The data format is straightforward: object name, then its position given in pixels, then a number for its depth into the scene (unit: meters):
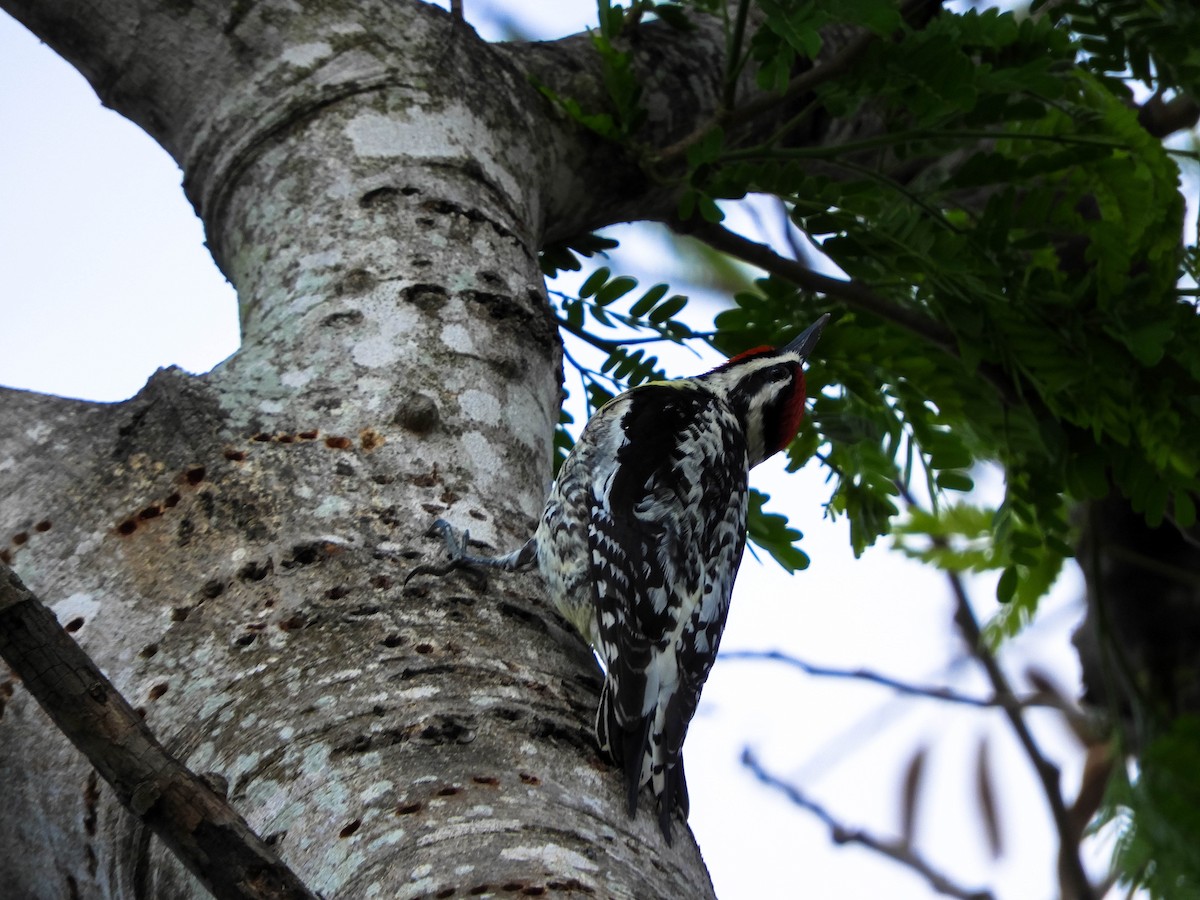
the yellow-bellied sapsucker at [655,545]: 4.18
